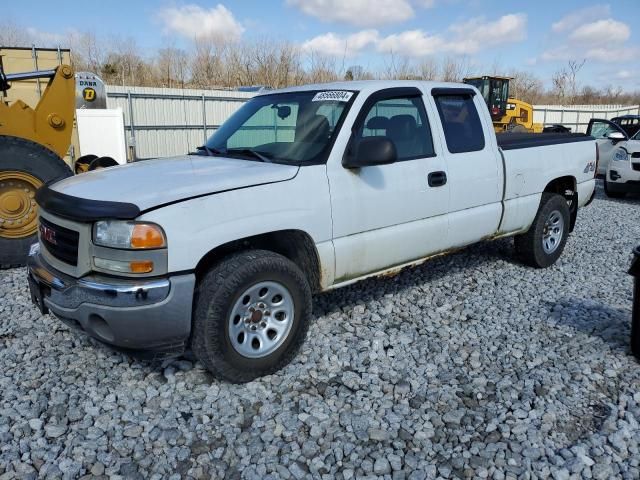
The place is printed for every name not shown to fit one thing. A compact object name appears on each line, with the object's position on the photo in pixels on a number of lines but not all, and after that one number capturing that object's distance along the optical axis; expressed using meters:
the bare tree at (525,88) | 49.19
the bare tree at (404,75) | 33.63
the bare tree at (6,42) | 29.11
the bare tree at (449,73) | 39.97
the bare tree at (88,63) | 33.31
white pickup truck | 2.93
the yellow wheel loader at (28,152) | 5.49
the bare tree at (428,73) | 39.53
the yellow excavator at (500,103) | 21.19
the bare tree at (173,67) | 36.94
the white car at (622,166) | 10.72
